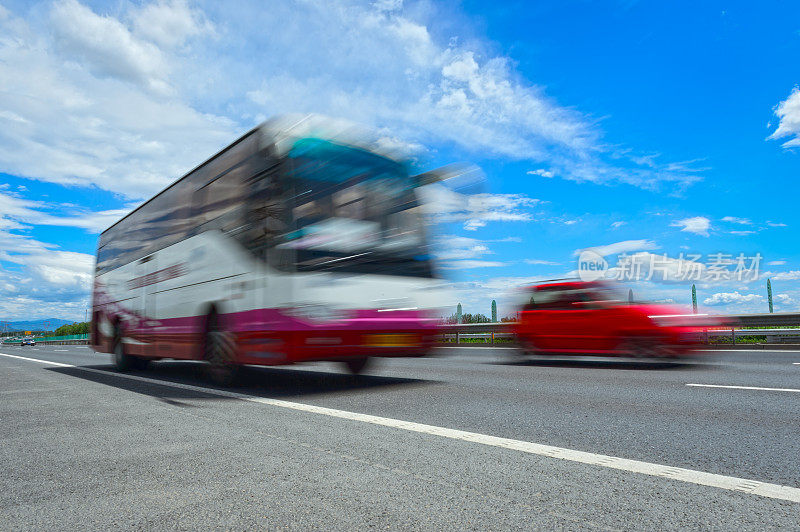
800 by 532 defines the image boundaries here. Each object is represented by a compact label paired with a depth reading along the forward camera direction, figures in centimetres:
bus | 670
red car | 979
